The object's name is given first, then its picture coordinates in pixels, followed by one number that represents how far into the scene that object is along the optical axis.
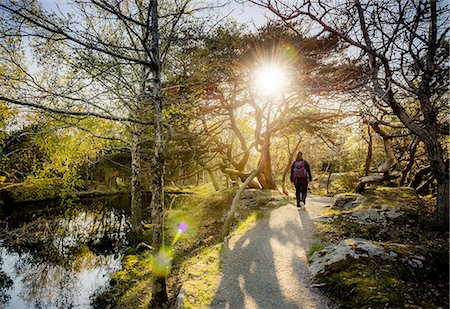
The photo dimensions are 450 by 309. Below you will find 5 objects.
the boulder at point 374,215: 7.31
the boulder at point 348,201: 9.22
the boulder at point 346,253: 5.03
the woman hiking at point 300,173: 9.77
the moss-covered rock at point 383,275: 3.94
